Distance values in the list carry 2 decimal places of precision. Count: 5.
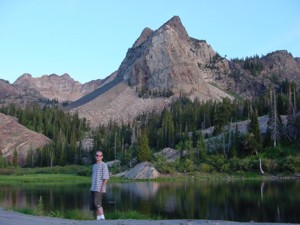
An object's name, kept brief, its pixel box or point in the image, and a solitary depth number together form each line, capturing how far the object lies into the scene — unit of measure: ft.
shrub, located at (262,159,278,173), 273.75
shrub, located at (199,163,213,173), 300.87
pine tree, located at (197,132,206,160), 323.04
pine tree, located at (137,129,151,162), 345.31
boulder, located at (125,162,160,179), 308.19
